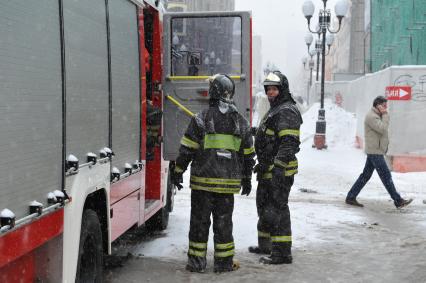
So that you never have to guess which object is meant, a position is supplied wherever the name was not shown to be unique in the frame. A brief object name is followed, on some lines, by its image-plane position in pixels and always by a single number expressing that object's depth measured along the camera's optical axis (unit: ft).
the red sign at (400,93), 48.96
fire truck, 10.85
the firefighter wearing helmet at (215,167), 20.12
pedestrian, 33.35
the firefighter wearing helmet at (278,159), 21.27
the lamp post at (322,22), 67.36
